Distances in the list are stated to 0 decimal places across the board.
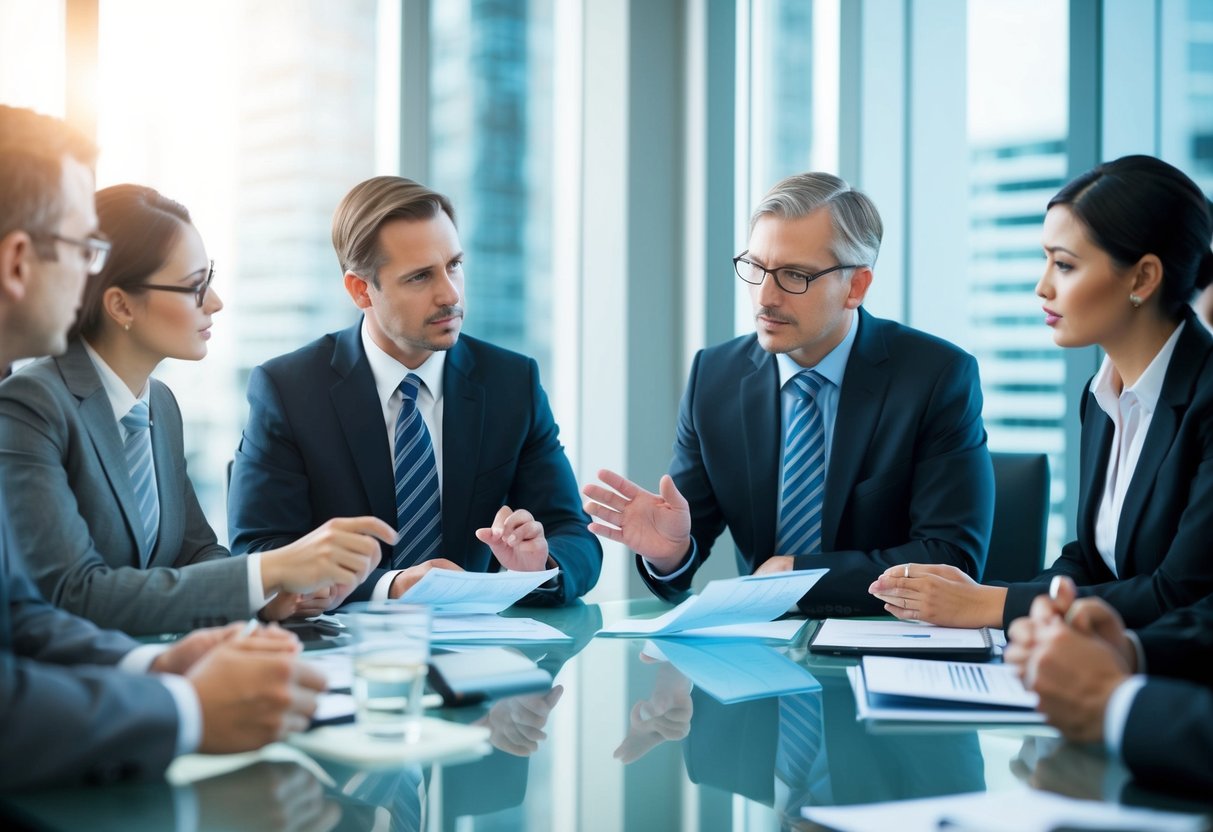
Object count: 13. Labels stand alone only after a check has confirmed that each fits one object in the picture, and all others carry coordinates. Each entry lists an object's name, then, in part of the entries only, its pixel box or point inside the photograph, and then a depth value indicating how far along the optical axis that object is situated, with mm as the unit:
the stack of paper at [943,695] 1451
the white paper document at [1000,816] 1034
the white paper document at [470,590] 2074
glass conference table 1111
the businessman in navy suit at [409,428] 2602
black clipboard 1792
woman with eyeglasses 1926
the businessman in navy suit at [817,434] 2543
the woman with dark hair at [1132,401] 1945
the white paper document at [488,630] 1988
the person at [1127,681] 1162
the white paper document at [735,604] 1943
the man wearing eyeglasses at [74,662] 1154
